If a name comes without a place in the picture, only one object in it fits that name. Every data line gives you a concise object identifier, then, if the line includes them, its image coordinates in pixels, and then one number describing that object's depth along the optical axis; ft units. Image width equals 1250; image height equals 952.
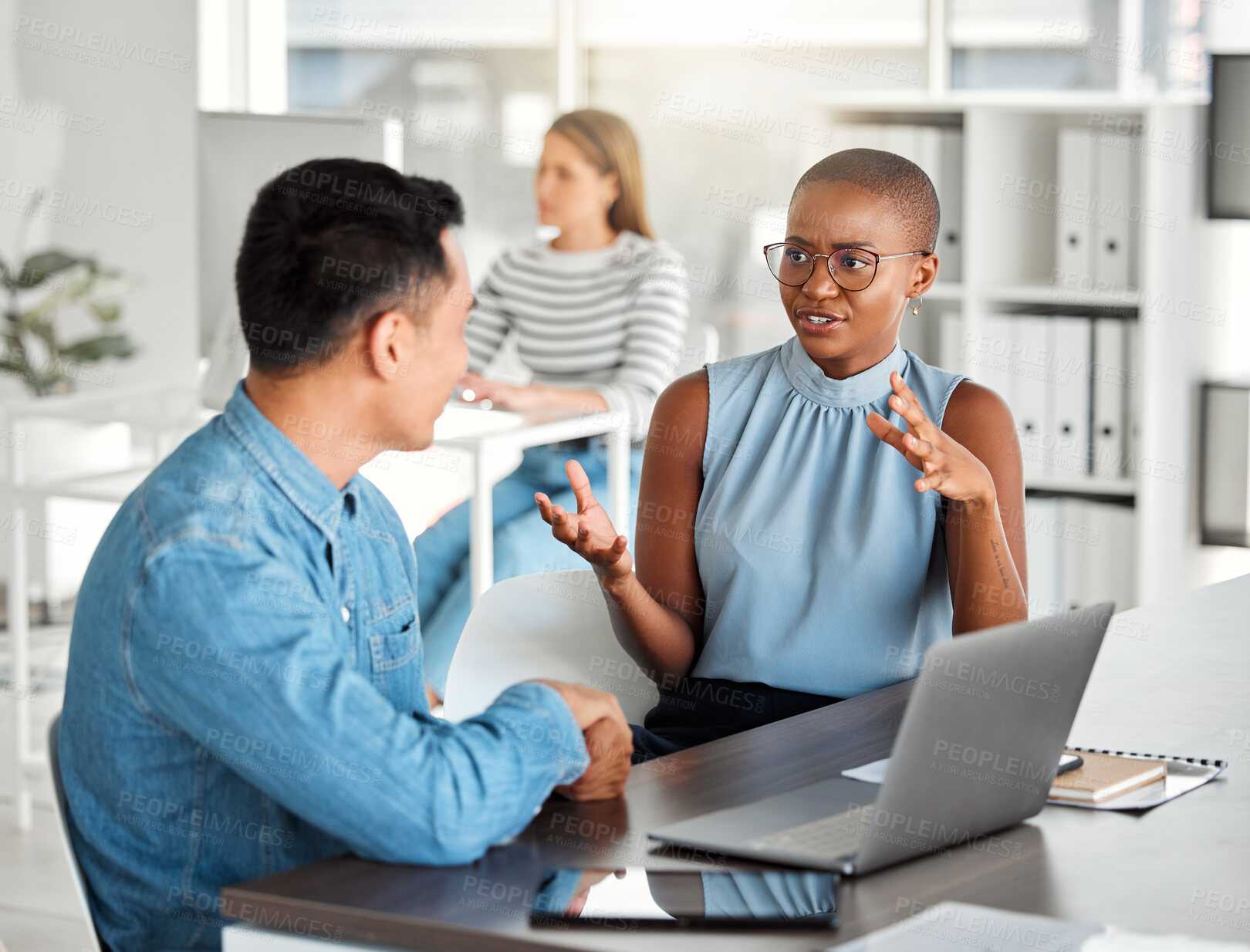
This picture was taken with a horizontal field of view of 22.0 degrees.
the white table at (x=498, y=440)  19.22
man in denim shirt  9.93
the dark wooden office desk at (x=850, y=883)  9.12
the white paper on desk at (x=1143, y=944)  9.24
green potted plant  23.64
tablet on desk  9.06
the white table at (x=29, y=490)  20.33
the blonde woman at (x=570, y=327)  20.37
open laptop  9.52
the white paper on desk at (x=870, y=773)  11.62
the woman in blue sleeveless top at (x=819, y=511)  15.85
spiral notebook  11.36
